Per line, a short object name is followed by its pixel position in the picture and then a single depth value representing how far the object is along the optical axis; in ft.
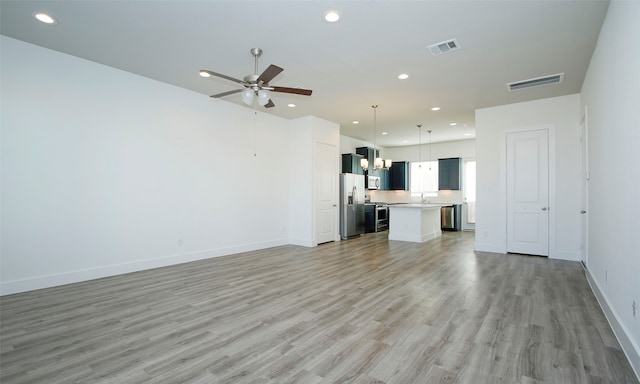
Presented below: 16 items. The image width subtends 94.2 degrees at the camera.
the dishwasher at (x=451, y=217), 31.94
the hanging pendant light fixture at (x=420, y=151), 32.64
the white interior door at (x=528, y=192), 18.47
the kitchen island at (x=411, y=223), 24.03
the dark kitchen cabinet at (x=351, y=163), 28.09
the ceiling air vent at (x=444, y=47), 11.54
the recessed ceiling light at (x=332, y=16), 9.72
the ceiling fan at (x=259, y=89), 11.37
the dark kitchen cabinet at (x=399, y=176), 35.70
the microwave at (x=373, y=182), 31.60
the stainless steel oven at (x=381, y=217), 30.81
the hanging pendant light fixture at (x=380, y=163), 23.16
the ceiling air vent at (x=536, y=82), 14.95
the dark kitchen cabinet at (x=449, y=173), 32.45
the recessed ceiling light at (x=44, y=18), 10.03
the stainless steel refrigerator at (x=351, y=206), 26.23
